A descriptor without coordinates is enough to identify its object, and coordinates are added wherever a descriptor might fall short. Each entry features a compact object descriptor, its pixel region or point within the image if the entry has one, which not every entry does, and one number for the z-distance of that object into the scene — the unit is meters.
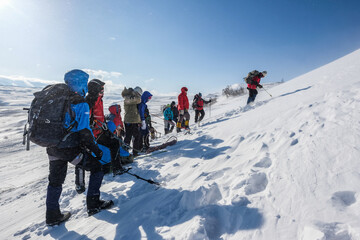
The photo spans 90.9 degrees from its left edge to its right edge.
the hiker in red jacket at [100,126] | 3.42
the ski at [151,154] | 5.45
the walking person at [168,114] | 12.61
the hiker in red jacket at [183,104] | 9.35
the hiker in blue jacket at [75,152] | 2.42
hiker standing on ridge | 9.73
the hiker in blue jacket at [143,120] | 5.70
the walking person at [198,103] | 10.67
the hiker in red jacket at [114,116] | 4.51
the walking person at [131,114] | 5.46
